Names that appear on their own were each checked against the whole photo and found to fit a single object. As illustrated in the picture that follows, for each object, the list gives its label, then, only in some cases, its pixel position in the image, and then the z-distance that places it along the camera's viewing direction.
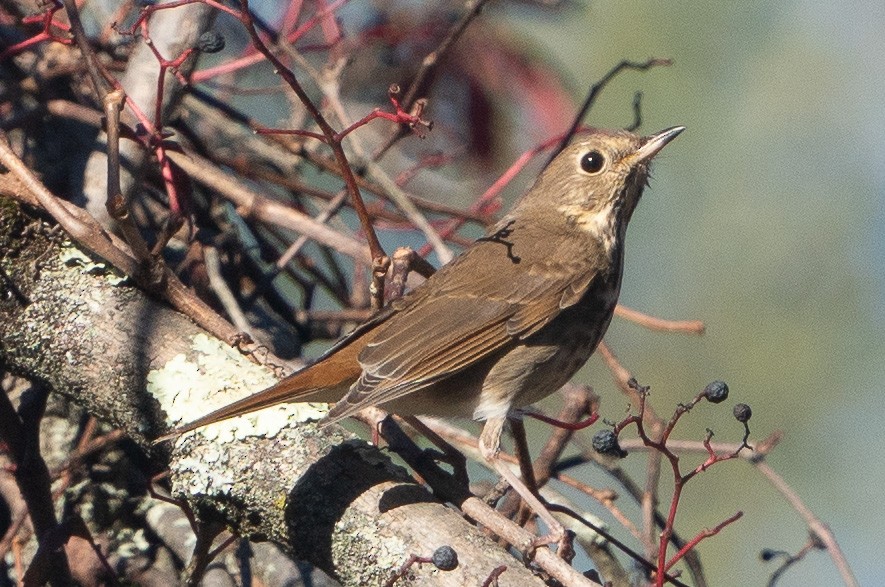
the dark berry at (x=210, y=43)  5.65
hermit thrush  6.14
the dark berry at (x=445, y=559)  4.53
